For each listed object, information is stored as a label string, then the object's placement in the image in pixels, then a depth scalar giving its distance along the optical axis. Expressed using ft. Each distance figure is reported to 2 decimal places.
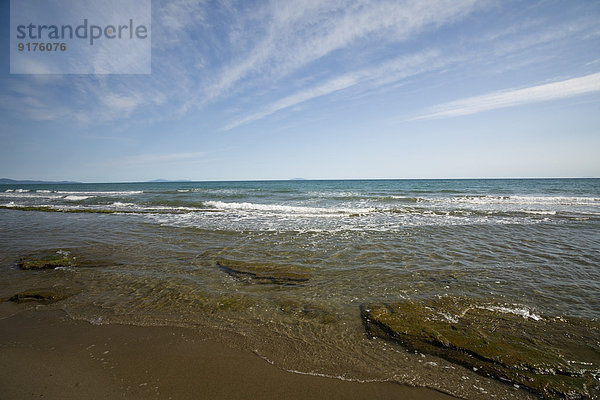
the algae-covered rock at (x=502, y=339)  10.21
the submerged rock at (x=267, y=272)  20.36
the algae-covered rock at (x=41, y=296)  16.94
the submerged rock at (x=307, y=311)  14.82
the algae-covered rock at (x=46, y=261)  23.20
